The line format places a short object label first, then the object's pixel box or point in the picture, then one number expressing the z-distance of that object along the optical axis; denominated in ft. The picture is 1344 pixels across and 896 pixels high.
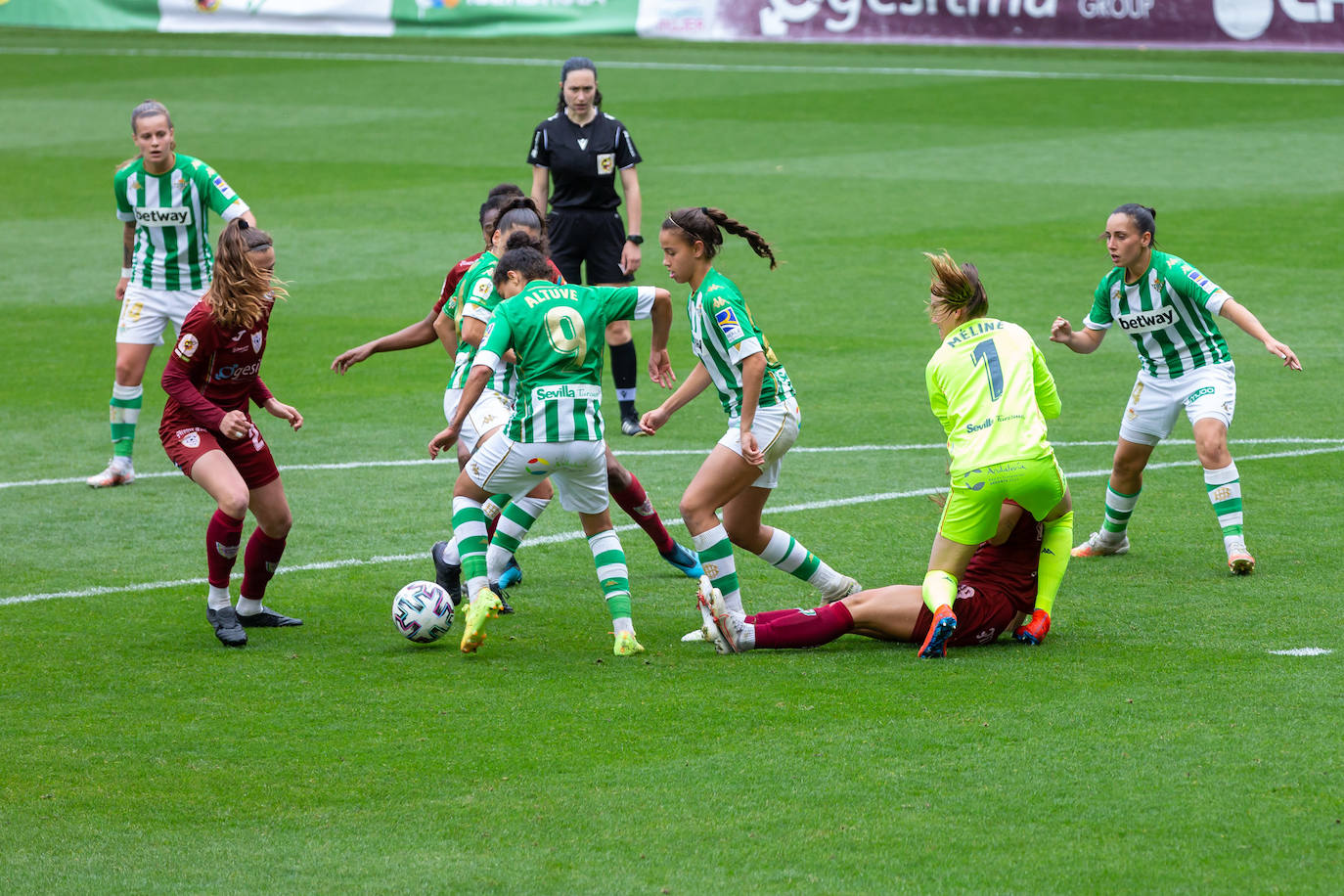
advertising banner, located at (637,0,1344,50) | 208.03
